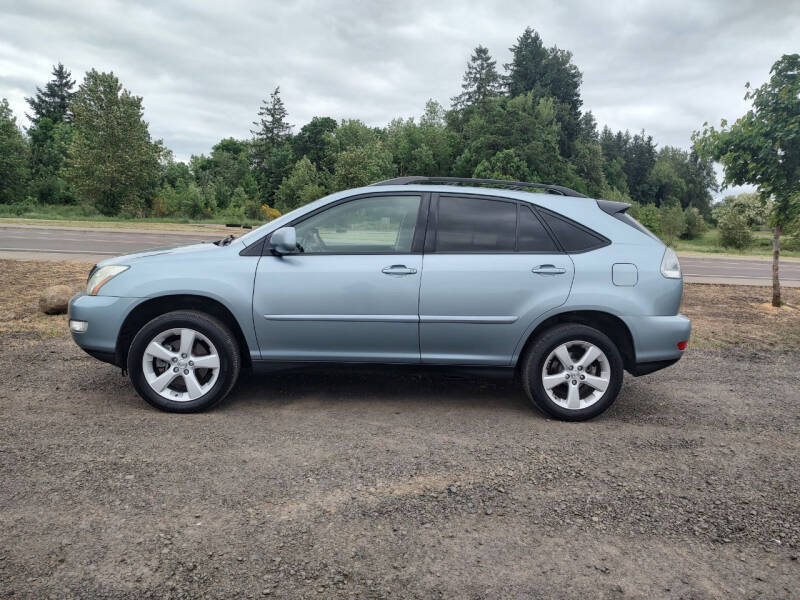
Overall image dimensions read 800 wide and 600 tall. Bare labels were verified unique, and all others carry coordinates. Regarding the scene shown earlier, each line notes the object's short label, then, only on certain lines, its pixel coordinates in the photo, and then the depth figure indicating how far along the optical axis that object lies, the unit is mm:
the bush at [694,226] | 56872
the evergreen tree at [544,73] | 82188
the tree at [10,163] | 46219
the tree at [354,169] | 46562
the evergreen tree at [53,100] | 81688
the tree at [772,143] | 8234
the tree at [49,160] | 49312
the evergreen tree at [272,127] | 84938
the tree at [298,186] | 49309
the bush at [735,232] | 39812
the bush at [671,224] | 42344
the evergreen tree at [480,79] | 82312
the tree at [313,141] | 75500
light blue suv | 4379
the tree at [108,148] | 43312
